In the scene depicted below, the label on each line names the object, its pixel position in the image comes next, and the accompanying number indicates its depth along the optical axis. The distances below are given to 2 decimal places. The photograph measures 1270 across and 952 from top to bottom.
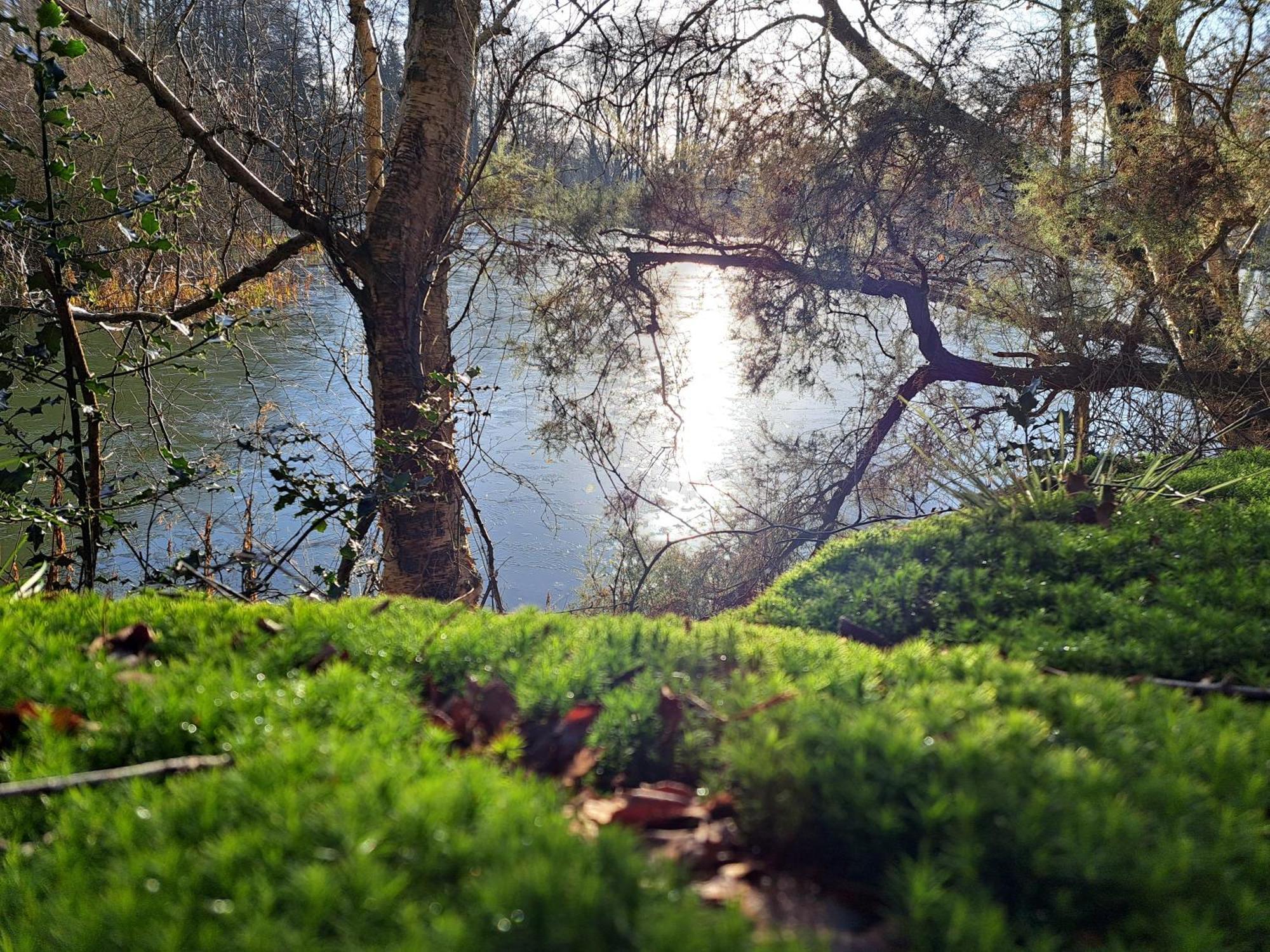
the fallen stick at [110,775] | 0.42
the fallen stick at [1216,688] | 0.55
